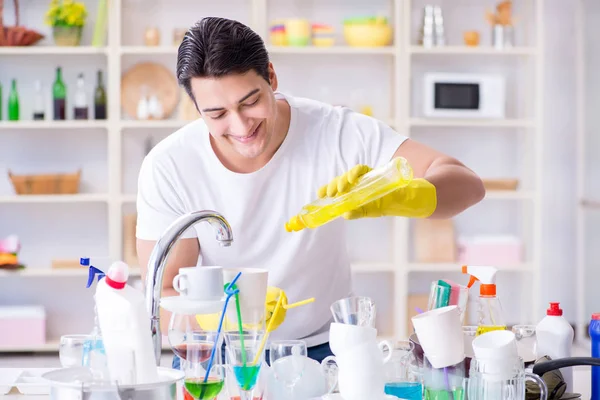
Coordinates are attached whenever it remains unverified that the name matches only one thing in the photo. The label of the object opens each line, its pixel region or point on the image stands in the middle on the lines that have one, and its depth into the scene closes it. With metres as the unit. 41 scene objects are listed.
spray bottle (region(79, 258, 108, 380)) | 2.57
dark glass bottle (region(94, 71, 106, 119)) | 7.55
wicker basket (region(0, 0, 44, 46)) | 7.49
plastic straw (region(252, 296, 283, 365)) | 3.08
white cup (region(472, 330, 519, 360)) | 2.89
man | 4.43
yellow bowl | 7.53
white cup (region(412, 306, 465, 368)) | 2.97
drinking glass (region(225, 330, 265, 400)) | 3.00
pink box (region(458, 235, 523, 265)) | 7.60
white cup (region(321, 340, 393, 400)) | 2.83
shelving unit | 7.46
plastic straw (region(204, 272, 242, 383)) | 2.93
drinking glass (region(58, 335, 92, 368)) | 3.55
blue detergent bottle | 3.36
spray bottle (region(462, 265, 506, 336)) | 3.37
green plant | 7.48
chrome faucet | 3.06
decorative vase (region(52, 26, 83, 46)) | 7.50
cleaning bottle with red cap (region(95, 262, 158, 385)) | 2.55
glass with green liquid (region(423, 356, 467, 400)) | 3.03
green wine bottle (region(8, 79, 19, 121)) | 7.55
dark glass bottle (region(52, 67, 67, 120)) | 7.55
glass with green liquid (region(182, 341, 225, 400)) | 2.95
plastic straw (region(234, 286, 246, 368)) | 2.99
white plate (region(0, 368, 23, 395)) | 3.65
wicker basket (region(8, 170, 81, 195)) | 7.51
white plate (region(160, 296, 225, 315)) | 2.94
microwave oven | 7.55
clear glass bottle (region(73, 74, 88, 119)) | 7.54
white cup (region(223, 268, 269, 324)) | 3.14
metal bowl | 2.49
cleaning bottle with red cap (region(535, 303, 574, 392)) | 3.44
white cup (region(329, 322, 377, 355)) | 2.84
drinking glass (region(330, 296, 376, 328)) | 3.09
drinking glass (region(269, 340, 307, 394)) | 3.16
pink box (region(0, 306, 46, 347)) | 7.44
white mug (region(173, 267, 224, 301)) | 2.97
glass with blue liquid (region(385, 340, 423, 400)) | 3.16
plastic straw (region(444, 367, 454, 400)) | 3.03
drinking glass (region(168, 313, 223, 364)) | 2.95
